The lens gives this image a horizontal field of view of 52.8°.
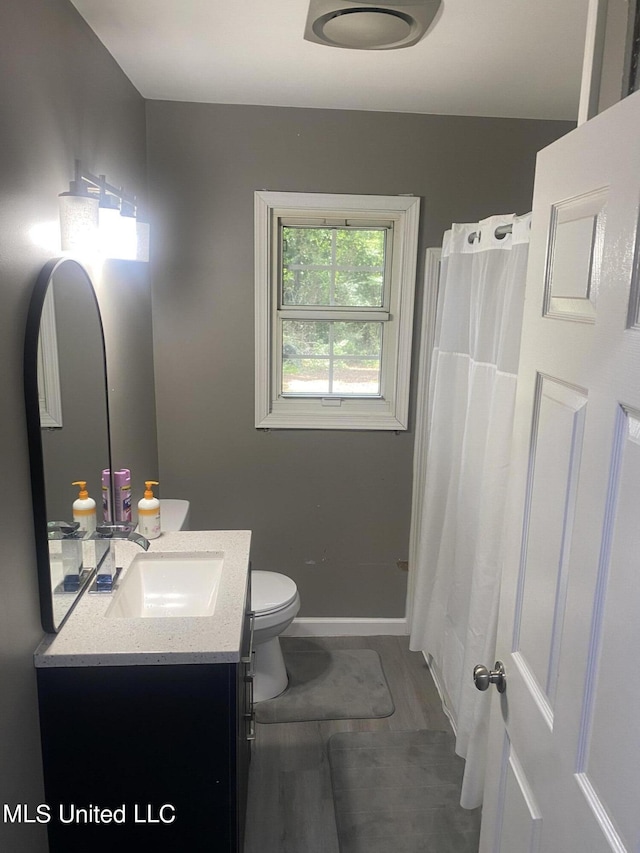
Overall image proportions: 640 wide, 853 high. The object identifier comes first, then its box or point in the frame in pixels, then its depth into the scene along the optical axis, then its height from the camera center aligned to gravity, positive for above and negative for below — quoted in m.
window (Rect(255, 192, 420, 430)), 2.84 -0.04
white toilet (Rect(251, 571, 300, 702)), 2.44 -1.20
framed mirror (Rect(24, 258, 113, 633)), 1.41 -0.30
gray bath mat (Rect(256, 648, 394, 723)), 2.59 -1.62
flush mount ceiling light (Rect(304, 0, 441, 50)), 1.66 +0.75
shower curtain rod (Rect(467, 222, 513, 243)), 1.98 +0.24
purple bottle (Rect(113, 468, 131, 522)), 2.04 -0.61
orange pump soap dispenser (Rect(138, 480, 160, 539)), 2.11 -0.71
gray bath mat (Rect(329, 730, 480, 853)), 1.99 -1.62
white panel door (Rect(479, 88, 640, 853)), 0.84 -0.33
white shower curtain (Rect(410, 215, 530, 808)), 1.89 -0.53
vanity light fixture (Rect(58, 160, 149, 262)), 1.60 +0.20
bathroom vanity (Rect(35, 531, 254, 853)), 1.47 -1.00
